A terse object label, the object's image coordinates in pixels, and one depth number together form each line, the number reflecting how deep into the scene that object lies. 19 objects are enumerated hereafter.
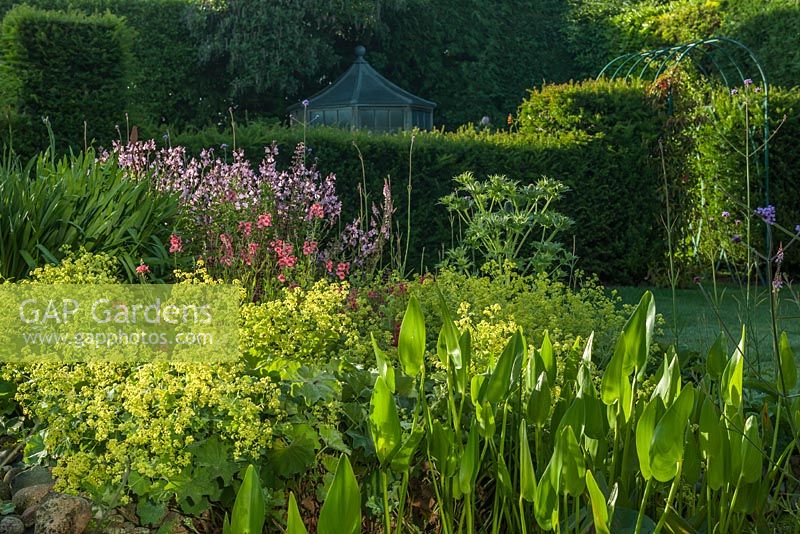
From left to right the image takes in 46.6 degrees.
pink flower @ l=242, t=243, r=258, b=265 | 4.75
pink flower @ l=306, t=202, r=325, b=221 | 5.11
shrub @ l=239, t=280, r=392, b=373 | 3.17
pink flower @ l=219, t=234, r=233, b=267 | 4.86
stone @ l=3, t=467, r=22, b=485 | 2.71
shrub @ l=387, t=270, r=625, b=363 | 3.88
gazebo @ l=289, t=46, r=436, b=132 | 12.79
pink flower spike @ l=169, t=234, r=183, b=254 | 4.44
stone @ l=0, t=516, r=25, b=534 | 2.39
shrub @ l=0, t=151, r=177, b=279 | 4.62
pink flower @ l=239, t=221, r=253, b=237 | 4.97
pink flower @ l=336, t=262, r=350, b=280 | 4.58
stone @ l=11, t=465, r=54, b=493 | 2.66
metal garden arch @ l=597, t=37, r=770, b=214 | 15.20
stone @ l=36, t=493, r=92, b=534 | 2.31
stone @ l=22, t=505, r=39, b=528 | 2.46
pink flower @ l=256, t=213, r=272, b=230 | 4.98
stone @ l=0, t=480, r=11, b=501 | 2.63
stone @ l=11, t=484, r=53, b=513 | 2.53
